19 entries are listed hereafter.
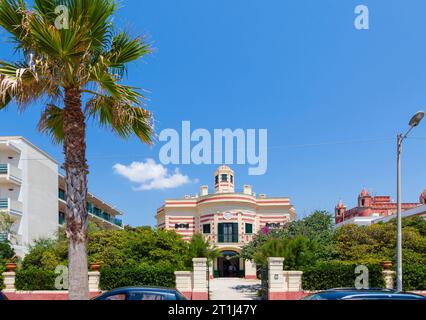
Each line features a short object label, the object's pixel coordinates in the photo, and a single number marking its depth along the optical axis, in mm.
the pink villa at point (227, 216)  43219
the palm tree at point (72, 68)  9375
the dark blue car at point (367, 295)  7469
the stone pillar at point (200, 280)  18766
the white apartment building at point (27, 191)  32375
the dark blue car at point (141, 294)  9539
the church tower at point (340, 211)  97300
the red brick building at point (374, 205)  79438
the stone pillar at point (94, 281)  18641
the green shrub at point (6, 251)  26009
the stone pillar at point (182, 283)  19000
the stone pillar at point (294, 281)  18938
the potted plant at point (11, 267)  19297
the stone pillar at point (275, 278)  18800
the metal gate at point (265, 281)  19792
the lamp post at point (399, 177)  15609
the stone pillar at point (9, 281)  19031
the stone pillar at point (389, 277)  19109
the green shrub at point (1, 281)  19109
